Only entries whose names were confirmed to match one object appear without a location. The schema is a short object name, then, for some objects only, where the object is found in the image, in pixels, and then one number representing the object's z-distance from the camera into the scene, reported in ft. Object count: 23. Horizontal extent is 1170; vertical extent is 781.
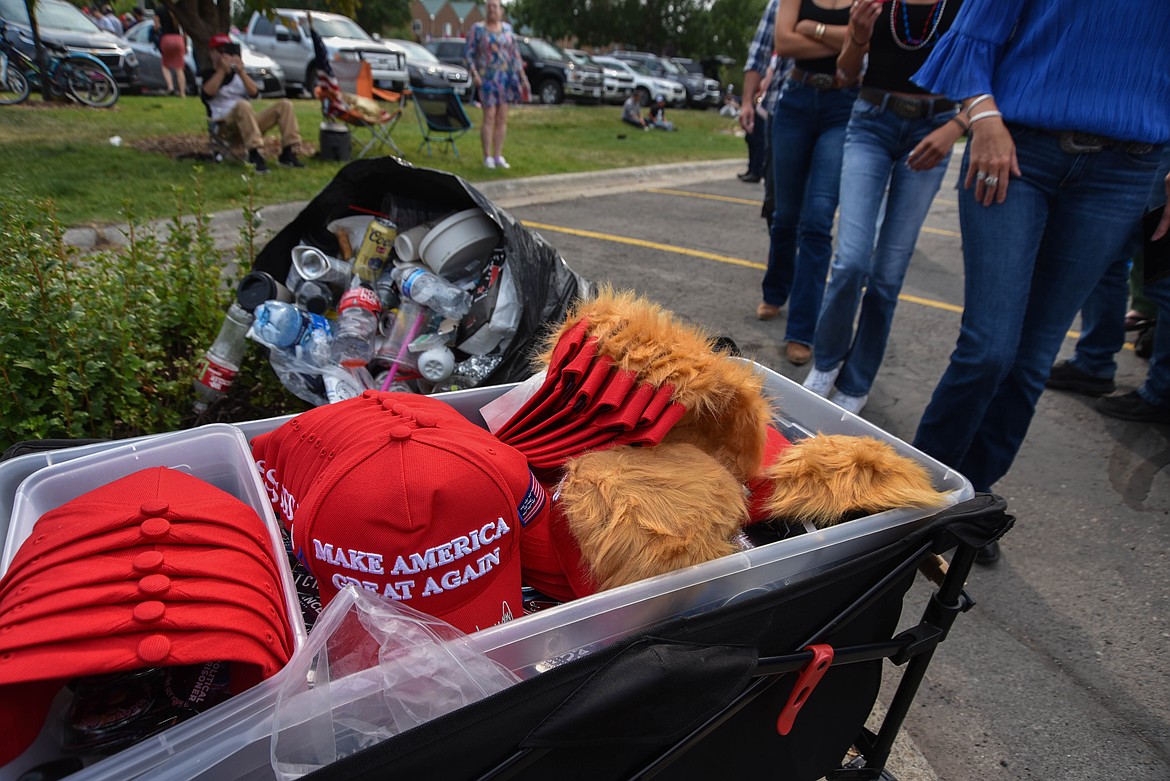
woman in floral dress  26.17
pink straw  7.78
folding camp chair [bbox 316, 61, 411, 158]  26.55
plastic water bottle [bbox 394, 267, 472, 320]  7.93
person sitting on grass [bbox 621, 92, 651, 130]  52.26
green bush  6.19
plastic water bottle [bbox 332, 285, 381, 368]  7.64
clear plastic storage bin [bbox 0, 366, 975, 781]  2.61
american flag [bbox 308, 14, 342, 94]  26.17
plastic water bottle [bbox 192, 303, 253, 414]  7.33
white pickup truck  46.60
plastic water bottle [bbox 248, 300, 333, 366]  7.27
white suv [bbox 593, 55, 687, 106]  68.74
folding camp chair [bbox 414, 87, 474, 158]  27.25
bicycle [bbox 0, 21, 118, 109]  33.55
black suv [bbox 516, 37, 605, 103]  62.95
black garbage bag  7.75
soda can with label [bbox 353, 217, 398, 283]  8.15
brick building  195.62
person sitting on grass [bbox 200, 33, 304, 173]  22.84
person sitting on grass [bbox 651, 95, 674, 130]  53.01
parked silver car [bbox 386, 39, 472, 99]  49.87
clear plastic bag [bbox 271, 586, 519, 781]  2.79
